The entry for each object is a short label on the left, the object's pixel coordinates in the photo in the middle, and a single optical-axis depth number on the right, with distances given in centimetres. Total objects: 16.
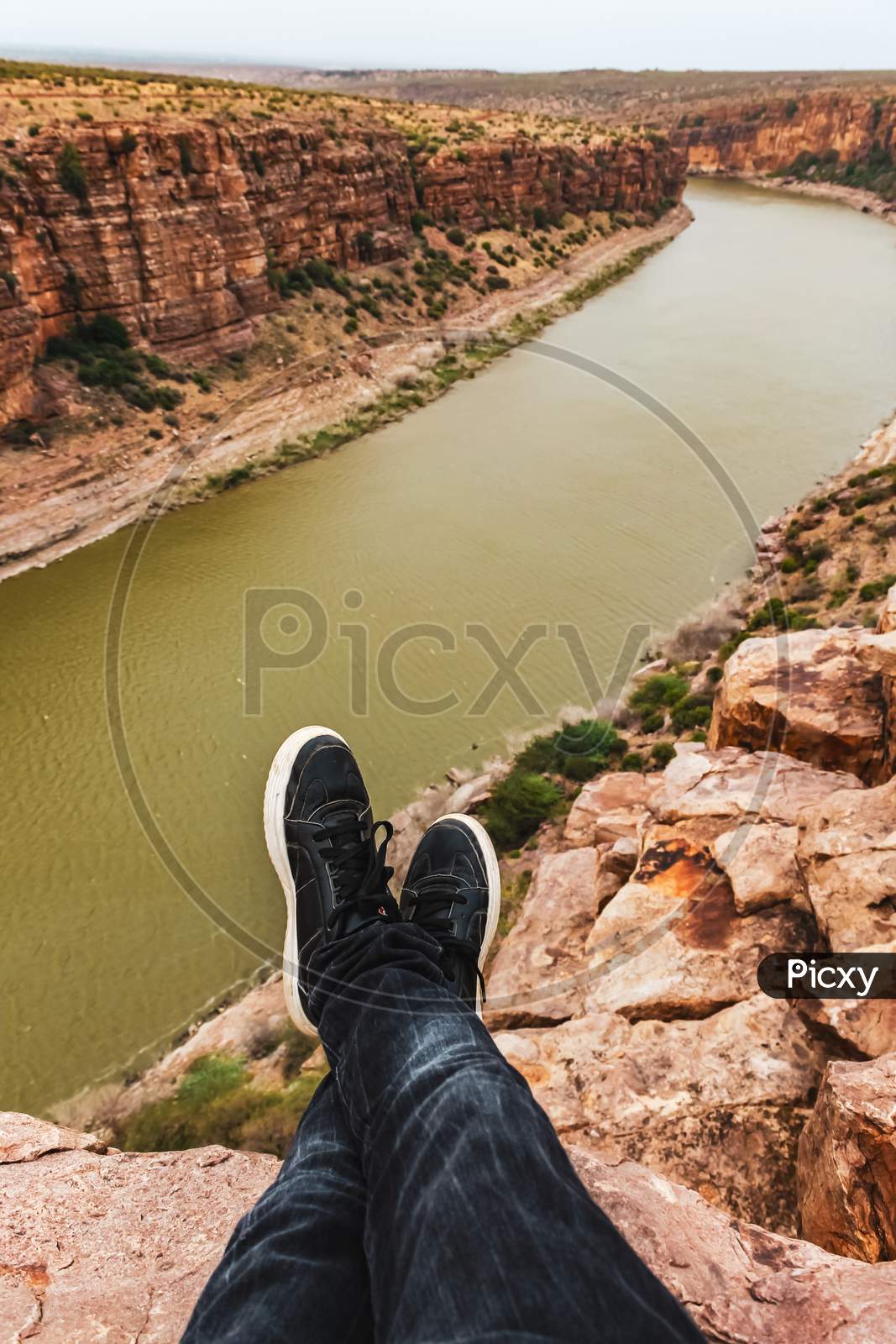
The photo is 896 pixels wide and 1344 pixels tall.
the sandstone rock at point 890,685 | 505
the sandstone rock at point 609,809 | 646
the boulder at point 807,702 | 543
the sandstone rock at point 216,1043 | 612
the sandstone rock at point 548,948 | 476
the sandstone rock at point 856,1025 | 312
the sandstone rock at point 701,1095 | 297
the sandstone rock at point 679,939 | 398
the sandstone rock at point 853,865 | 354
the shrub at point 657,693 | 936
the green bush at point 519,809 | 768
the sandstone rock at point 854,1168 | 241
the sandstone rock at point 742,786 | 500
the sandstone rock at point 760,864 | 425
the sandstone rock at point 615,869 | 560
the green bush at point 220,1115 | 472
